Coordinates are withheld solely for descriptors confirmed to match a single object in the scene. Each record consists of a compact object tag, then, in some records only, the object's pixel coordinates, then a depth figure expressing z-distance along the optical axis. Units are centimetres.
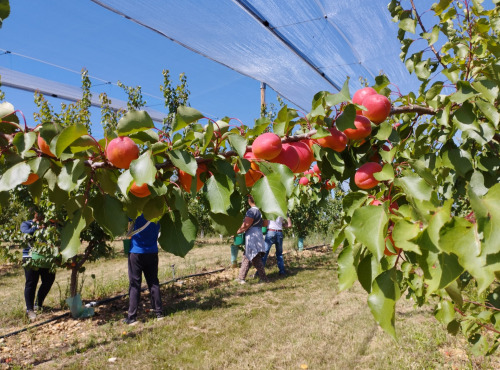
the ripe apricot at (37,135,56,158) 79
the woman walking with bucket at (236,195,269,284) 608
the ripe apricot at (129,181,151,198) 81
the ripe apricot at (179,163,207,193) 86
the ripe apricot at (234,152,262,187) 90
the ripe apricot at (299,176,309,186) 198
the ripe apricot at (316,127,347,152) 91
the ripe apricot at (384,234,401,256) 79
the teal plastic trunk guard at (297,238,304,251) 1064
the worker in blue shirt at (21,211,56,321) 450
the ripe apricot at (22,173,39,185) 85
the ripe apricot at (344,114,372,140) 94
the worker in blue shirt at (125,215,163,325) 421
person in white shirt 701
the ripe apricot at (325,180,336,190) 163
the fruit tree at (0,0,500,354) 58
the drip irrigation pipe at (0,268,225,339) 409
